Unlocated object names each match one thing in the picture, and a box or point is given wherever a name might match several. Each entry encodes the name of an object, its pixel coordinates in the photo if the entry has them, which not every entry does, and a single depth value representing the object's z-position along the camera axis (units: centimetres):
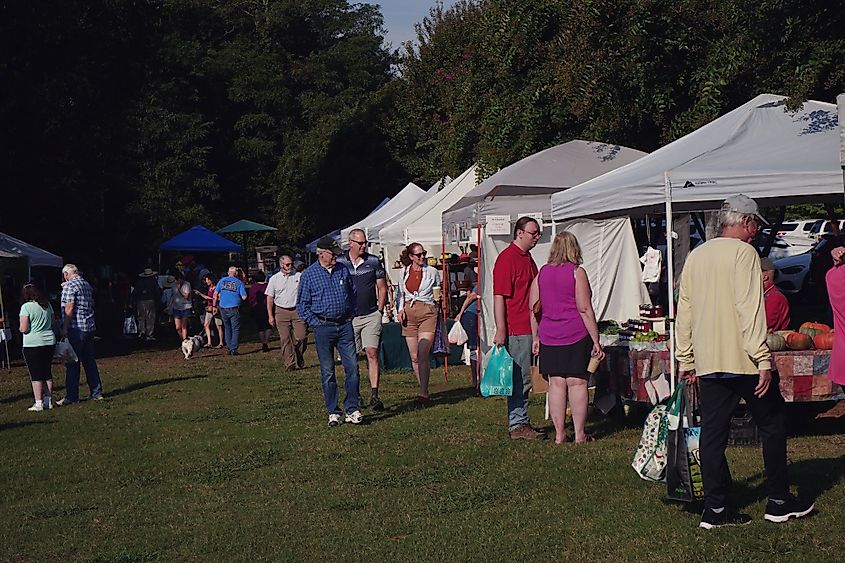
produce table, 957
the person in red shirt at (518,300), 1018
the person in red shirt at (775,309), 1005
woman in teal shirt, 1466
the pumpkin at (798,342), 970
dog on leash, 2300
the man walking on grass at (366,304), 1300
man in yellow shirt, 642
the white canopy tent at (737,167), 980
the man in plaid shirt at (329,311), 1172
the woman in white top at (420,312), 1354
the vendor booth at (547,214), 1460
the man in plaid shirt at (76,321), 1512
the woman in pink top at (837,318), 815
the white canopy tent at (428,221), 2097
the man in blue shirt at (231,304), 2297
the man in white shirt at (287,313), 1912
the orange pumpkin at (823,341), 977
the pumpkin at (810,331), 1004
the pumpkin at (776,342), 954
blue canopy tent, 3816
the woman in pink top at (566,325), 943
